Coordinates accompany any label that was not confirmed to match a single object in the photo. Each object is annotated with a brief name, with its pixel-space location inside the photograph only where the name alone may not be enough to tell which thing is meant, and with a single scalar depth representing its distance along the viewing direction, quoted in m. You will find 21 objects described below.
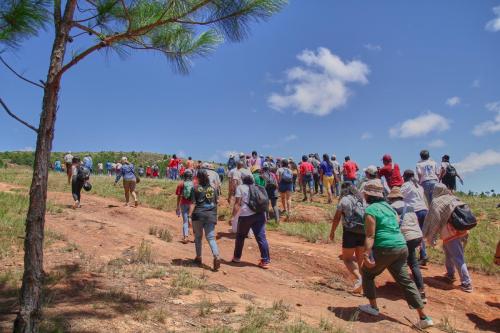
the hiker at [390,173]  9.65
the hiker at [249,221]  8.09
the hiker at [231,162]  16.99
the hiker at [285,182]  12.77
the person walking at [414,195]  7.75
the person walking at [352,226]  6.60
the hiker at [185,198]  8.97
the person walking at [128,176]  13.30
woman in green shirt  5.32
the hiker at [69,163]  20.20
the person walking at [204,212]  7.47
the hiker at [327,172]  15.95
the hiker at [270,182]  11.38
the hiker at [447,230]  7.18
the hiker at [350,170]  14.65
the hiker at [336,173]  16.38
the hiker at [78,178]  12.64
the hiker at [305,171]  15.93
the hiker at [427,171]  9.40
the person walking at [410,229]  6.38
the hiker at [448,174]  12.76
